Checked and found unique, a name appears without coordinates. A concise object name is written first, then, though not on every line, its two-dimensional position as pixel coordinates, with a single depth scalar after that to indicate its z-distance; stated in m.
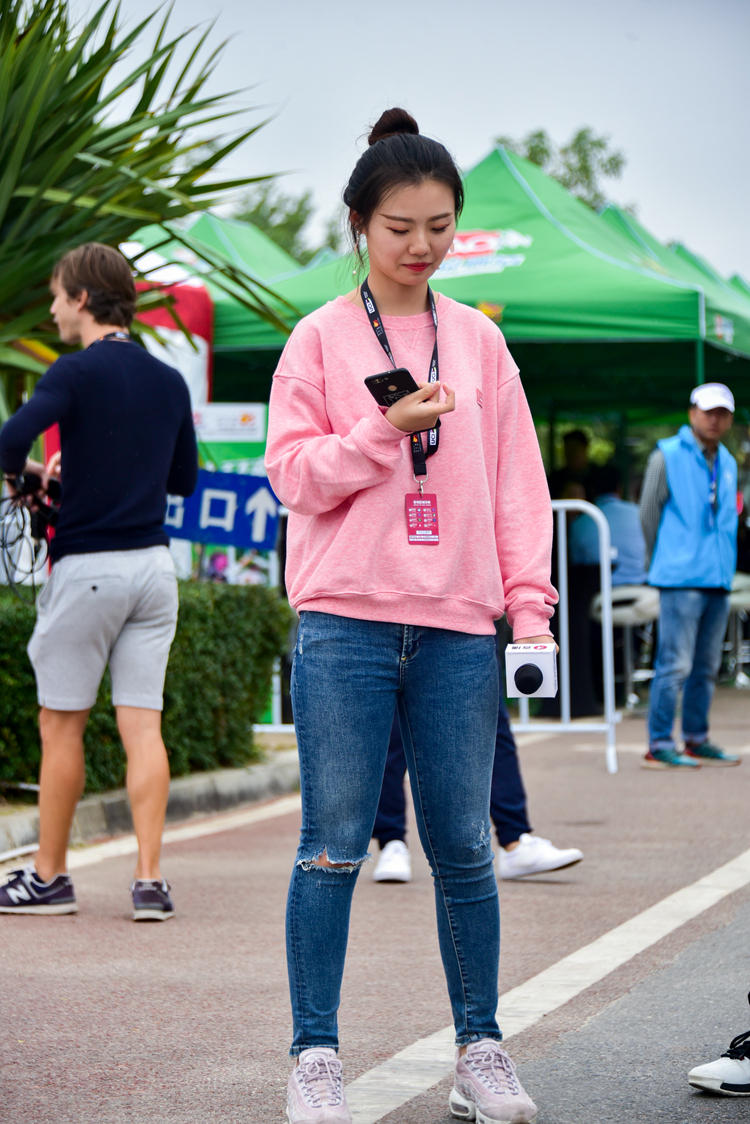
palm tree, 12.53
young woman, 5.55
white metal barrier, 17.20
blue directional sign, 15.25
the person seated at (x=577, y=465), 25.67
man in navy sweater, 9.55
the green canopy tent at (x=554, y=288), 22.42
